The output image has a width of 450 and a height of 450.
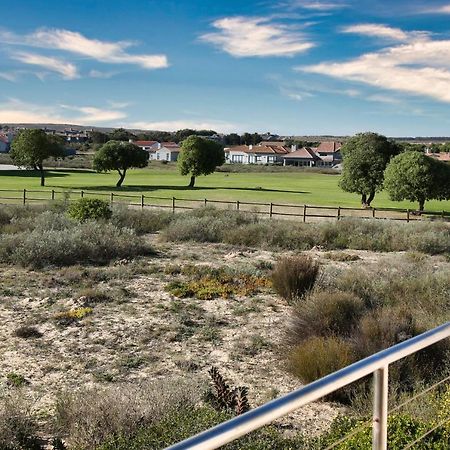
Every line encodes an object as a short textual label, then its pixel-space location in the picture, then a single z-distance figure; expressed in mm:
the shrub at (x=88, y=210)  26188
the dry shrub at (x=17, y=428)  7355
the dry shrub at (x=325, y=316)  11477
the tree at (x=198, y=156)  59062
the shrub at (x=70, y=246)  19562
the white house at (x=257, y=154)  142750
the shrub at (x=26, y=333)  12244
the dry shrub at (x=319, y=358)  9789
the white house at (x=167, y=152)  136750
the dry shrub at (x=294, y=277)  15742
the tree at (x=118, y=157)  59406
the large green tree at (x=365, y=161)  43219
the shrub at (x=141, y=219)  28483
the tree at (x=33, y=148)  61125
